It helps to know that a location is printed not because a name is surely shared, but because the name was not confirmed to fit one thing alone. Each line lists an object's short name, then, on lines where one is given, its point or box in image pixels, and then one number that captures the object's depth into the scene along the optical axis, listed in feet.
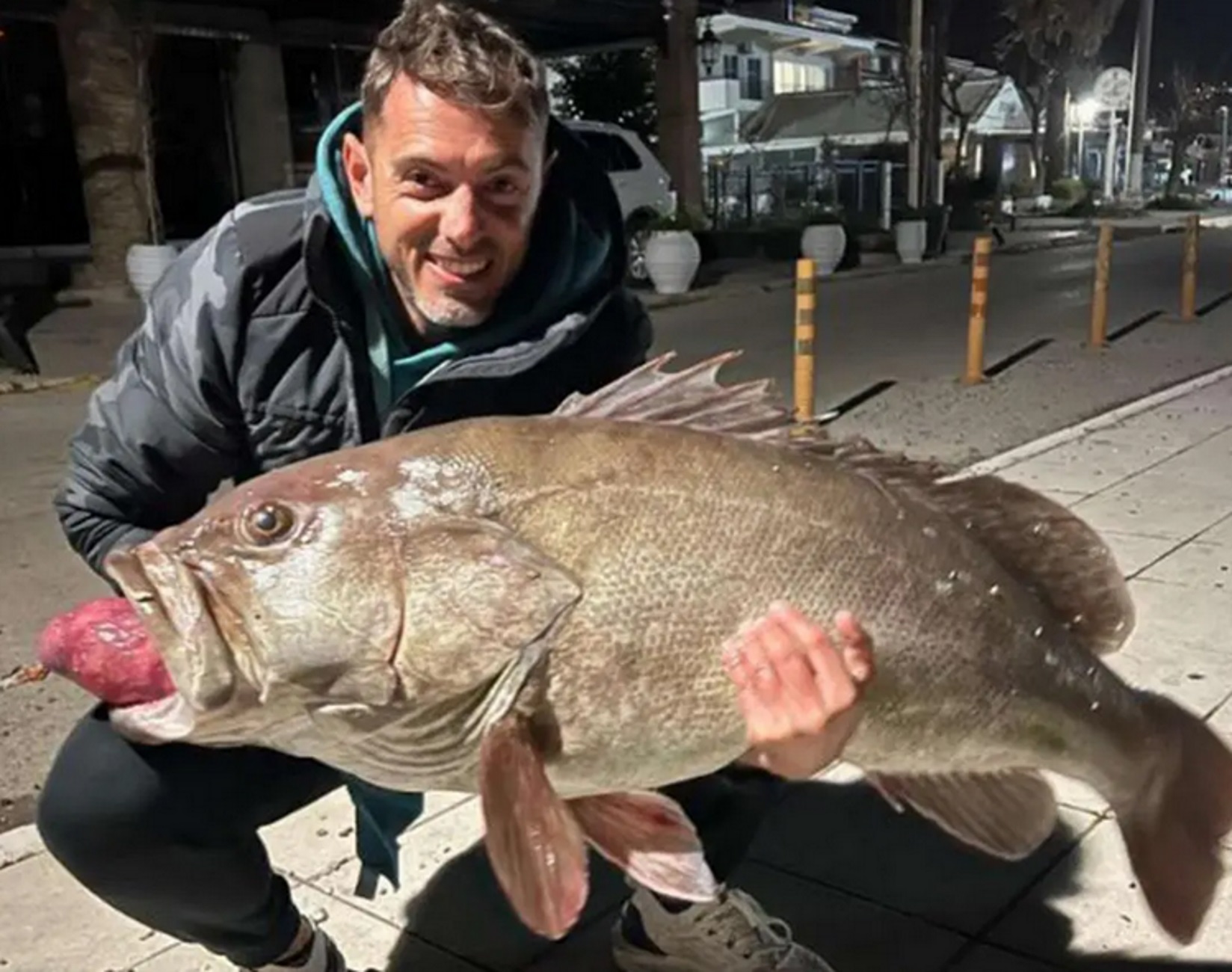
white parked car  62.75
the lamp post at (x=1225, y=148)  245.45
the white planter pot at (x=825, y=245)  67.51
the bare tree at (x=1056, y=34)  151.53
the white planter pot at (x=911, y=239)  72.59
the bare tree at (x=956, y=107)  103.91
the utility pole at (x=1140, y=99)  138.89
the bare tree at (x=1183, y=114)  181.06
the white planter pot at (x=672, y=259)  56.49
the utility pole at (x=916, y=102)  76.95
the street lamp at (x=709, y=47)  69.77
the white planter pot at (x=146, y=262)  50.80
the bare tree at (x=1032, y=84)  154.71
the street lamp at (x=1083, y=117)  182.60
